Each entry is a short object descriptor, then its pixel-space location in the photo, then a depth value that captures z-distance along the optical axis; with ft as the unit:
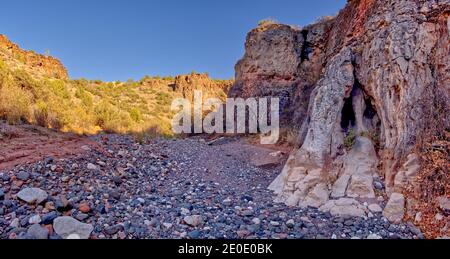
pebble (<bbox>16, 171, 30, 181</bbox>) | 11.45
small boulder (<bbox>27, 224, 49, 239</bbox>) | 8.07
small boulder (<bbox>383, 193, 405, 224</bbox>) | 10.19
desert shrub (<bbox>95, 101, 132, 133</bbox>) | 31.61
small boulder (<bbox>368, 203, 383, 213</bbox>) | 10.85
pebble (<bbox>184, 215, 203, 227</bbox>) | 10.02
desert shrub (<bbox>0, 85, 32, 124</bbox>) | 21.75
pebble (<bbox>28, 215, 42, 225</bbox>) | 8.79
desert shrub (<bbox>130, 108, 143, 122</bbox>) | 50.34
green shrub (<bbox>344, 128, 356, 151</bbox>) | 14.18
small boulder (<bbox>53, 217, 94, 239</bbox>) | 8.43
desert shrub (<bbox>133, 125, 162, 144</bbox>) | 26.01
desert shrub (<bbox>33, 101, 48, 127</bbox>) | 23.26
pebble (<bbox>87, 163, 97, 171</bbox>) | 14.40
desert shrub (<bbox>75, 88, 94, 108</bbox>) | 41.74
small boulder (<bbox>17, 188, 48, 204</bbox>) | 9.95
